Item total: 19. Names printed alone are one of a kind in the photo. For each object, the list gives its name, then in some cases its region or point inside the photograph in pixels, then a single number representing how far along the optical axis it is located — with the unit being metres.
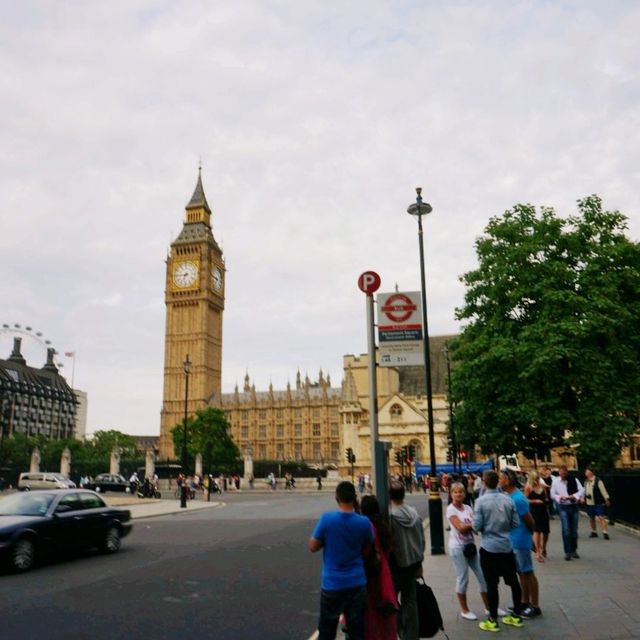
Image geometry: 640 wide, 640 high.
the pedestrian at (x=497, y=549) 7.25
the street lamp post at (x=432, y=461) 13.55
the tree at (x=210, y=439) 83.00
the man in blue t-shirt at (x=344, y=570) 5.12
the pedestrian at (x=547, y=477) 17.56
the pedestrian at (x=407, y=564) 6.00
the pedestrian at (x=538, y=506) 11.94
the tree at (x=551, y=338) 22.66
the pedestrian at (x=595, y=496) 15.38
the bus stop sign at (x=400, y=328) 7.85
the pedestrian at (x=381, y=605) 5.27
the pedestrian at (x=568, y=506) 12.05
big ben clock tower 124.25
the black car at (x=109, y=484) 48.34
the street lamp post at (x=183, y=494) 32.09
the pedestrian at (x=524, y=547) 7.75
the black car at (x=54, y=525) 11.43
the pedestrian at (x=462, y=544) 7.76
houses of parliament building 121.62
